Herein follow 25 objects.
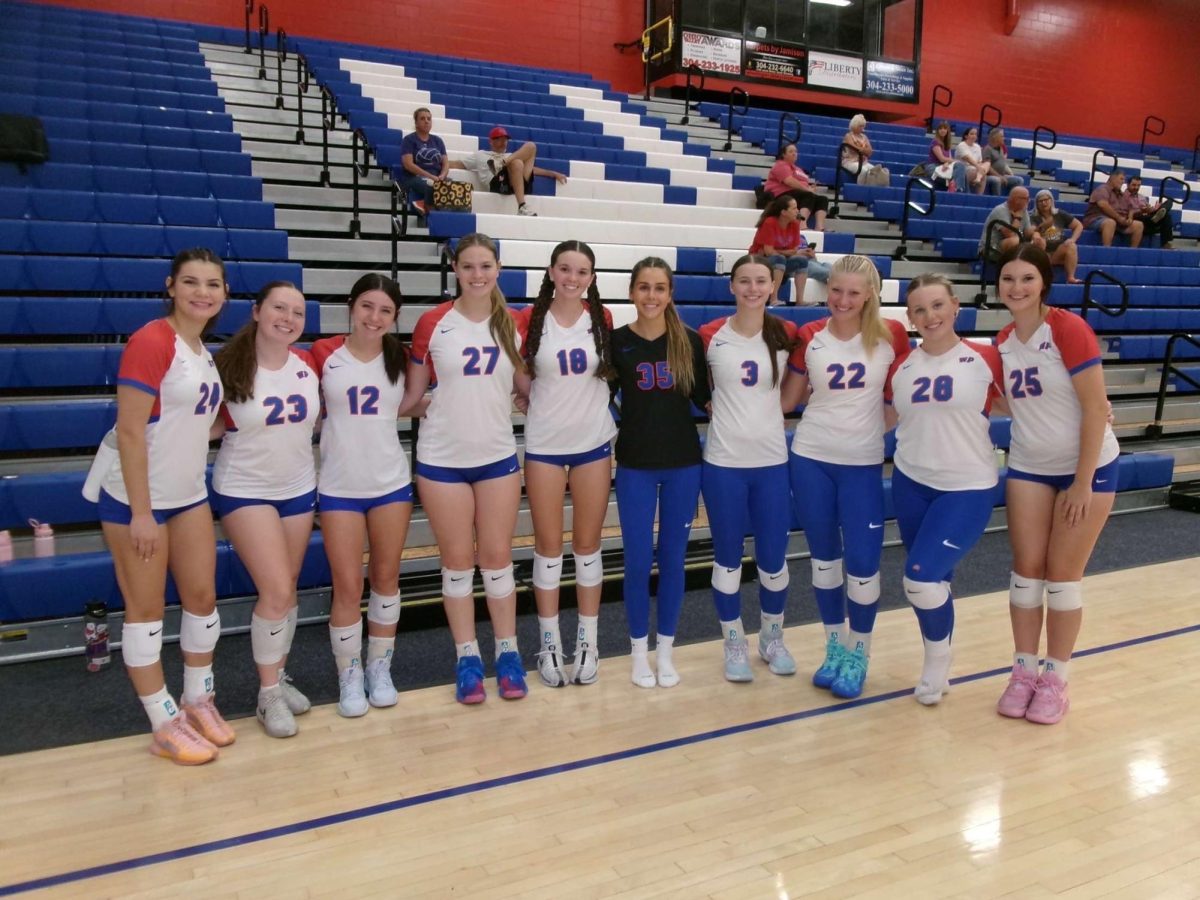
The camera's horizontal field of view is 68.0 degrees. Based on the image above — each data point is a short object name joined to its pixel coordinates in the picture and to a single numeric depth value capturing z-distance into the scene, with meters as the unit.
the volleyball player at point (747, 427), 2.95
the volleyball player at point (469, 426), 2.82
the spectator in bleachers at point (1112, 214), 9.97
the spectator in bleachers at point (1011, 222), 7.62
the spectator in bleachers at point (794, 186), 7.91
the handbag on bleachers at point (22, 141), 5.46
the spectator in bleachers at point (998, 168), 10.80
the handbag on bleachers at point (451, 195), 6.58
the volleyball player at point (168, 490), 2.37
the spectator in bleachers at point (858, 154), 9.80
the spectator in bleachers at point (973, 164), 10.48
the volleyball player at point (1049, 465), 2.70
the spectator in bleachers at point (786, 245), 6.63
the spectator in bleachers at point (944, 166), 10.19
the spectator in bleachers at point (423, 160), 6.69
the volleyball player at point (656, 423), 2.92
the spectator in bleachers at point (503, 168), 7.21
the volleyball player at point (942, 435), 2.78
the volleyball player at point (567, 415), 2.91
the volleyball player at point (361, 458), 2.74
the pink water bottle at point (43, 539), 3.52
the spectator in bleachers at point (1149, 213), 10.11
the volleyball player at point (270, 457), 2.60
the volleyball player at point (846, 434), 2.91
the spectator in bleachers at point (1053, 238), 8.16
